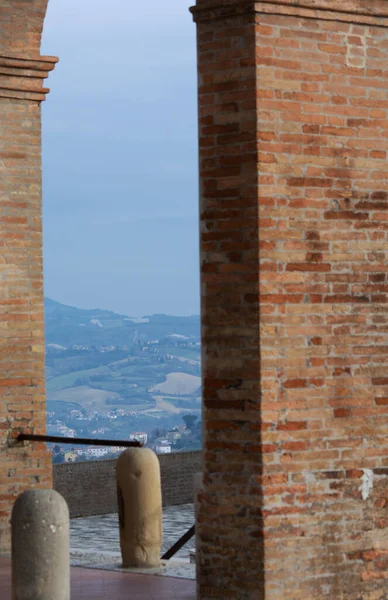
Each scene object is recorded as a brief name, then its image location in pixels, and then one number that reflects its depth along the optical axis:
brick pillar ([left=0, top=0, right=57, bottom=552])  15.25
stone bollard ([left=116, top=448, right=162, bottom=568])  13.86
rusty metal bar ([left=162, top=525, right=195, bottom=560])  15.50
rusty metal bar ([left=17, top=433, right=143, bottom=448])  14.28
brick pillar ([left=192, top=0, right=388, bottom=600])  9.77
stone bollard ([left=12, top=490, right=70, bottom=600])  10.35
